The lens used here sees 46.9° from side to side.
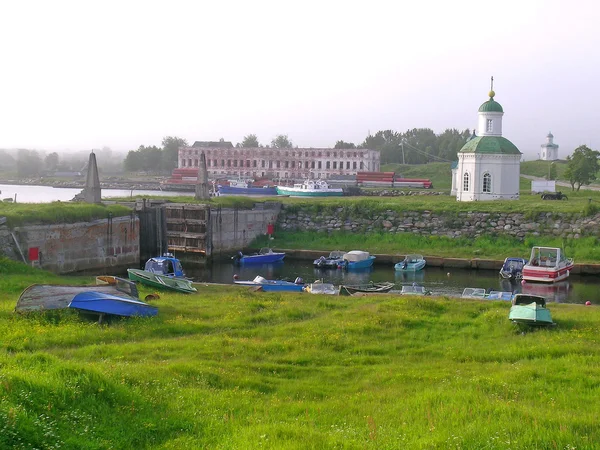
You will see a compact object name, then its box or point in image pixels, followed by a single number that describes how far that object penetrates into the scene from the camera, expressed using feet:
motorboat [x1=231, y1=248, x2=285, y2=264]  144.46
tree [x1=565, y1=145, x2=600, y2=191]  231.09
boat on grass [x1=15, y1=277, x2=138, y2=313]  60.39
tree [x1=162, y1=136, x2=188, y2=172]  541.34
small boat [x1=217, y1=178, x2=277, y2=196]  307.99
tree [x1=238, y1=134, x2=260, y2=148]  627.62
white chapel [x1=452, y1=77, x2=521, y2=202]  196.95
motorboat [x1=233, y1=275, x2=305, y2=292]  102.27
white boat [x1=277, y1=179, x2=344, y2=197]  279.69
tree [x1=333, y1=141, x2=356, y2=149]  530.63
